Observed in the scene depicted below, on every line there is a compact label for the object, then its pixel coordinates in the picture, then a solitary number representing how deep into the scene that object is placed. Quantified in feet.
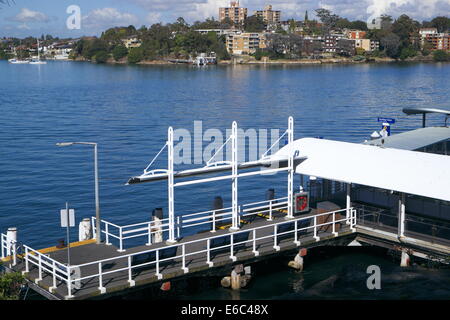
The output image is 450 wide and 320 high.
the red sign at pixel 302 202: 94.02
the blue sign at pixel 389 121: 110.87
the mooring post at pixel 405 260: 88.81
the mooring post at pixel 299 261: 87.45
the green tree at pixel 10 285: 67.51
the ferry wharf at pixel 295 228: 73.72
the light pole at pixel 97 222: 82.86
